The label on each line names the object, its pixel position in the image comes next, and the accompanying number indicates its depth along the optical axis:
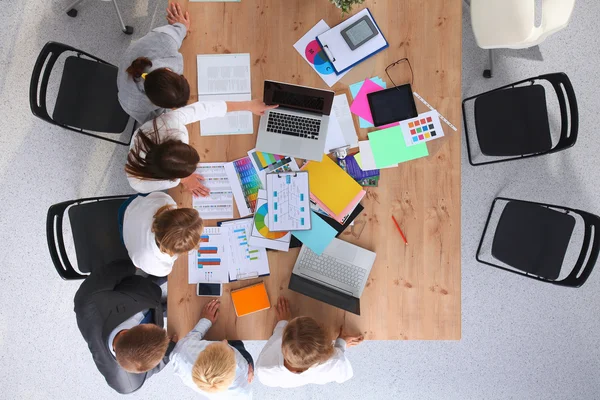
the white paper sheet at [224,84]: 1.77
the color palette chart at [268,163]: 1.76
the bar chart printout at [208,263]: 1.76
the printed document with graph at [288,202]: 1.73
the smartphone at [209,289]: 1.74
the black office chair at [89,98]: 1.95
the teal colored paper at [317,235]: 1.74
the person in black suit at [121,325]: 1.64
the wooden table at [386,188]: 1.75
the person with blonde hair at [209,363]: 1.65
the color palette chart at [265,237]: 1.75
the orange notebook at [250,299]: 1.74
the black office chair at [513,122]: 2.01
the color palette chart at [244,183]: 1.76
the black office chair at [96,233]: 2.00
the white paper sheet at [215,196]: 1.76
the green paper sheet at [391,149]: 1.74
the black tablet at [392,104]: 1.75
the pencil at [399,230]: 1.75
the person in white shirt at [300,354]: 1.60
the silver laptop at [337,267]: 1.74
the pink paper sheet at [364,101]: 1.76
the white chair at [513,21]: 1.81
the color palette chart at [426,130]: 1.74
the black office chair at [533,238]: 1.98
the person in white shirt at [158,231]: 1.56
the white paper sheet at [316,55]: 1.77
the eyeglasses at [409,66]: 1.76
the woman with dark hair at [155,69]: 1.54
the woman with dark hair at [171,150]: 1.51
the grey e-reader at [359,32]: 1.75
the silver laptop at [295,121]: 1.74
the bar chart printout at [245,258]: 1.75
